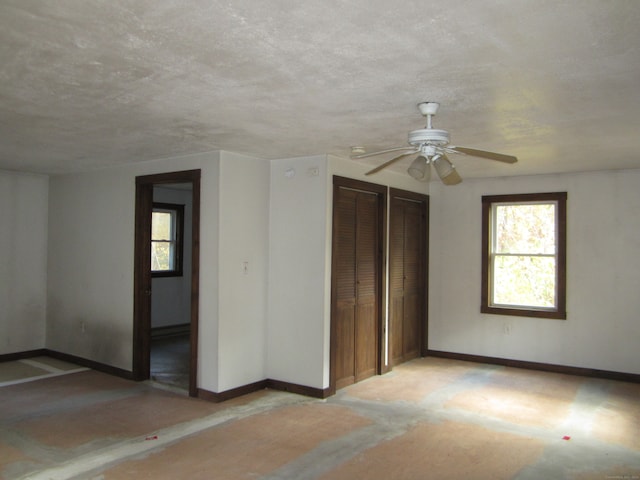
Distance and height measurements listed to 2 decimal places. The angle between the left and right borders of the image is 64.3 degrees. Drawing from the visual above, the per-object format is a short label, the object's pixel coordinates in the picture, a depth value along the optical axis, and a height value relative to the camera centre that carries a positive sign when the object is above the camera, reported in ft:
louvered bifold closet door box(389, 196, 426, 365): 20.01 -1.02
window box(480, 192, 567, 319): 19.57 -0.02
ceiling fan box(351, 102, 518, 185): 10.11 +2.08
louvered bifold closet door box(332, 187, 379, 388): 16.87 -1.12
